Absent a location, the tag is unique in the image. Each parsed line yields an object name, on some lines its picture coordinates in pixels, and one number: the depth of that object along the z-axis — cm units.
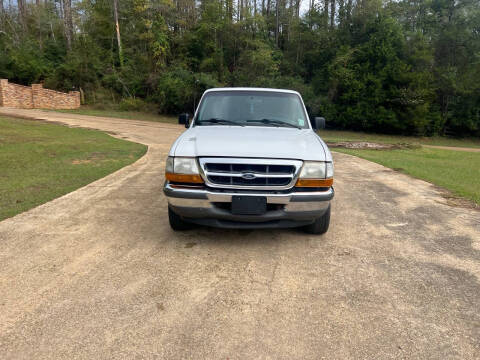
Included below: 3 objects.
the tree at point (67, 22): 3858
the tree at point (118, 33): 3685
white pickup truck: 343
